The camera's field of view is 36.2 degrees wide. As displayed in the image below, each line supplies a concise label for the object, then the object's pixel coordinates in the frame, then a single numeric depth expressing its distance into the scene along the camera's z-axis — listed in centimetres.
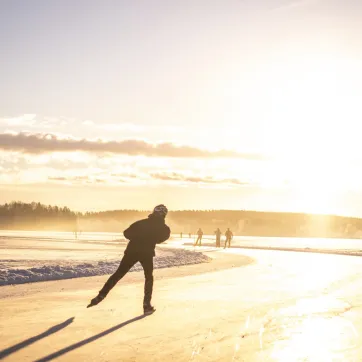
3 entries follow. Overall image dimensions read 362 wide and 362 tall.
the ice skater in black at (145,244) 905
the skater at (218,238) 4616
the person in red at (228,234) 4612
